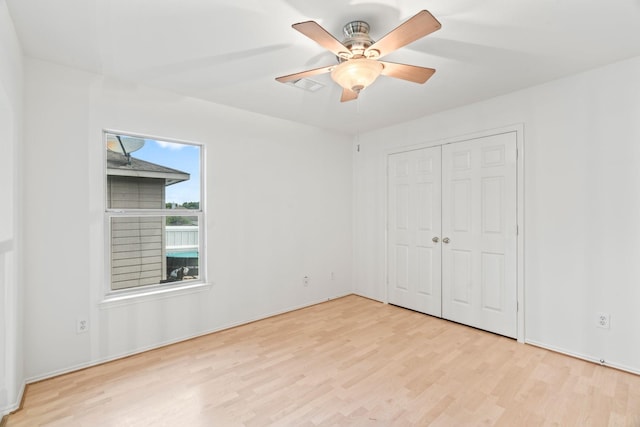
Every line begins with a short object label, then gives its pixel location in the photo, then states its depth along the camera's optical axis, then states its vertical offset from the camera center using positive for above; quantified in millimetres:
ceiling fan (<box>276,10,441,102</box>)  1694 +967
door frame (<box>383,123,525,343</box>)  3035 -114
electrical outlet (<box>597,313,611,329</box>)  2551 -894
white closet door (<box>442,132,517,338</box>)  3143 -213
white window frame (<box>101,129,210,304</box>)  2732 -320
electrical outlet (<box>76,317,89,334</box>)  2561 -922
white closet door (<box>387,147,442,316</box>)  3783 -213
